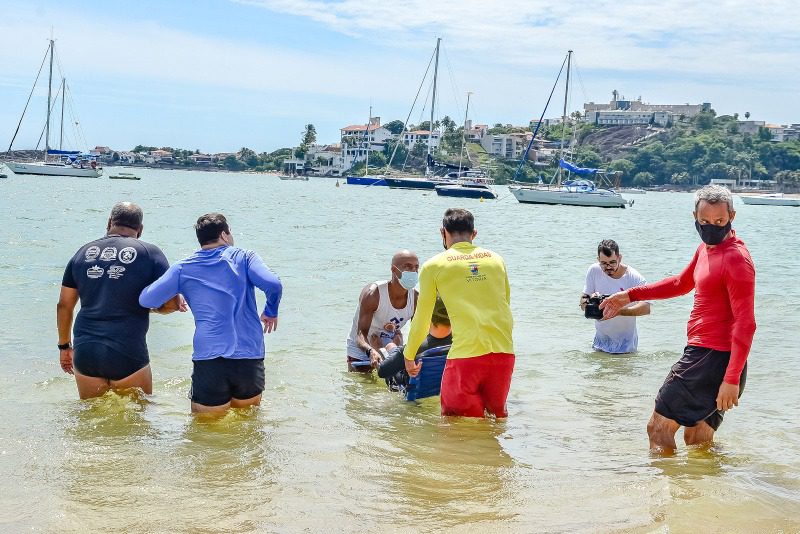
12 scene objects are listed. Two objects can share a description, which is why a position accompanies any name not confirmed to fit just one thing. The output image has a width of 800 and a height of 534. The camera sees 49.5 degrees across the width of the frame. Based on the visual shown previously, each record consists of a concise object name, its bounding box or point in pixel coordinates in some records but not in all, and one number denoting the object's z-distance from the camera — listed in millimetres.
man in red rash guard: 4969
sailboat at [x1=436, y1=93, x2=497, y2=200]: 95875
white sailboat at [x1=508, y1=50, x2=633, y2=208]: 78375
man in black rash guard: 6316
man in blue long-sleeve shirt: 6039
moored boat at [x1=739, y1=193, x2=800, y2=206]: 105312
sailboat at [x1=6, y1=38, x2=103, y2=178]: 106062
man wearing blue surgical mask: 8281
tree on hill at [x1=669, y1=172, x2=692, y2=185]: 199500
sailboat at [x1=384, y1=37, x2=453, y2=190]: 111906
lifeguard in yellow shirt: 5734
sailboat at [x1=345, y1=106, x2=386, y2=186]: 122212
